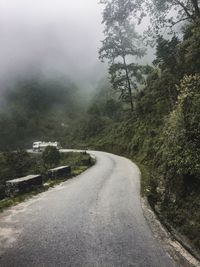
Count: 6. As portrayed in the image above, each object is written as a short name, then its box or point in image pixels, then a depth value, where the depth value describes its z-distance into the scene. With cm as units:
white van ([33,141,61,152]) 6138
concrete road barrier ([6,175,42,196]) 1590
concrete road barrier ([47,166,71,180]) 2166
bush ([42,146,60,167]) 4265
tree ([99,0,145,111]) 4600
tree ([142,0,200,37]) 2659
